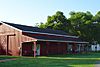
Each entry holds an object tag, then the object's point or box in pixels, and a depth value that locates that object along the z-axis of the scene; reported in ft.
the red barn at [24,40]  52.70
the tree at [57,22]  87.22
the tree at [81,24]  88.69
